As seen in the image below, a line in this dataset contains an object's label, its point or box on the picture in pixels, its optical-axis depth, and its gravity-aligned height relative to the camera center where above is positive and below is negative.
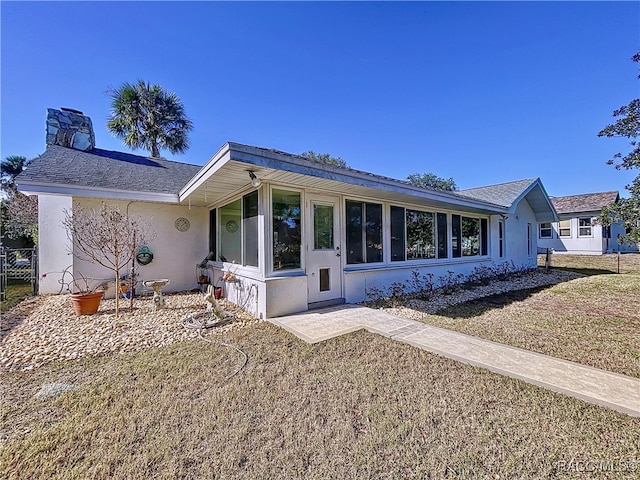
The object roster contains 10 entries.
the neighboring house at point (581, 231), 18.55 +0.77
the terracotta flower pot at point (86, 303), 5.25 -1.14
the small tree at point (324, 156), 29.08 +9.42
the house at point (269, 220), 5.18 +0.61
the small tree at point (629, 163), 6.36 +1.91
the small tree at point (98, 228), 6.54 +0.41
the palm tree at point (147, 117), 14.34 +7.01
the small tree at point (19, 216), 11.39 +1.26
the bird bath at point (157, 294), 5.69 -1.09
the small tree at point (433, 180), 36.91 +8.64
